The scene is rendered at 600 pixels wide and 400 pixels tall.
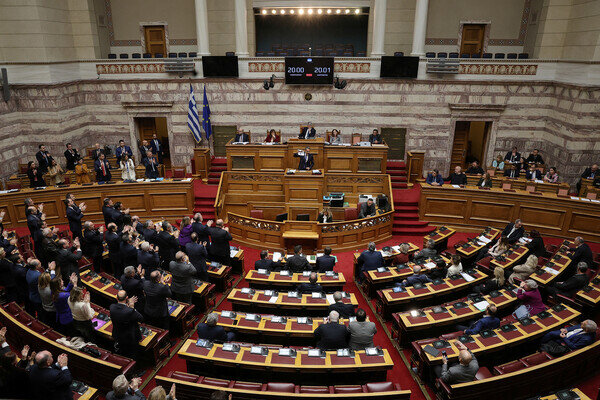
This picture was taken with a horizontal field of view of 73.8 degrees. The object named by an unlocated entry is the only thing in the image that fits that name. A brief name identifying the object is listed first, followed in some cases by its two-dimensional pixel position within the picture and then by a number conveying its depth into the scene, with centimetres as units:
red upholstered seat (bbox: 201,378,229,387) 525
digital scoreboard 1499
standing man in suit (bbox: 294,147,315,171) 1262
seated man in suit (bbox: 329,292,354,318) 681
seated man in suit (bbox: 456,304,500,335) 634
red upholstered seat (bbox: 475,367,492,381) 564
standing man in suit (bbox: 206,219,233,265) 898
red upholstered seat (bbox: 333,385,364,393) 514
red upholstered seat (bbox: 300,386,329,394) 513
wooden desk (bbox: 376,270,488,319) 755
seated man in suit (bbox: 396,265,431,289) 786
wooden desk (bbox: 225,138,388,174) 1287
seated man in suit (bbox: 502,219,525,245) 997
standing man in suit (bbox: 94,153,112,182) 1277
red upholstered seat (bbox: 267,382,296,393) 520
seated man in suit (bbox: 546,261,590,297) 754
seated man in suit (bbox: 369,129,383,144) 1338
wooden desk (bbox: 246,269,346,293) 813
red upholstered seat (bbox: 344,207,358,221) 1169
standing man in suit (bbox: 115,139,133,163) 1456
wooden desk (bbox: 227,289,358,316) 729
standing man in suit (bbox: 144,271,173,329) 645
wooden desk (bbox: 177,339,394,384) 566
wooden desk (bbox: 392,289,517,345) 674
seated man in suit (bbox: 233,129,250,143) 1403
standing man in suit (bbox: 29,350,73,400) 461
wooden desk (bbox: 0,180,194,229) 1144
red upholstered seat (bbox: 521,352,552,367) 577
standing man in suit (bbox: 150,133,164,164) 1557
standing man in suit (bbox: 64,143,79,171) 1395
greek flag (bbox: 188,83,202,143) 1509
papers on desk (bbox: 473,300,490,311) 709
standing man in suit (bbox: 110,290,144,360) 579
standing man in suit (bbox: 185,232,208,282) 805
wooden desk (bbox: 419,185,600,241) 1109
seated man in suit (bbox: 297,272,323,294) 762
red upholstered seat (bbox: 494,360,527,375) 562
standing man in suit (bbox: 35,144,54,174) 1309
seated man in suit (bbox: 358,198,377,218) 1173
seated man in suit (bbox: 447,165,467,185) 1267
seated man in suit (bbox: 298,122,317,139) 1375
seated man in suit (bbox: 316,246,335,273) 877
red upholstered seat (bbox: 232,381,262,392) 523
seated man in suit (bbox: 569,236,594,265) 841
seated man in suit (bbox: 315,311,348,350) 605
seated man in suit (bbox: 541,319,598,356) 586
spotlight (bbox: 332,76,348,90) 1507
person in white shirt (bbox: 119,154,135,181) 1294
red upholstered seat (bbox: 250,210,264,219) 1183
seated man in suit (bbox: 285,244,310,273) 865
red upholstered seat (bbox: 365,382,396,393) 514
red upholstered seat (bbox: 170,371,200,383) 532
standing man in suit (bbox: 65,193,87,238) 979
